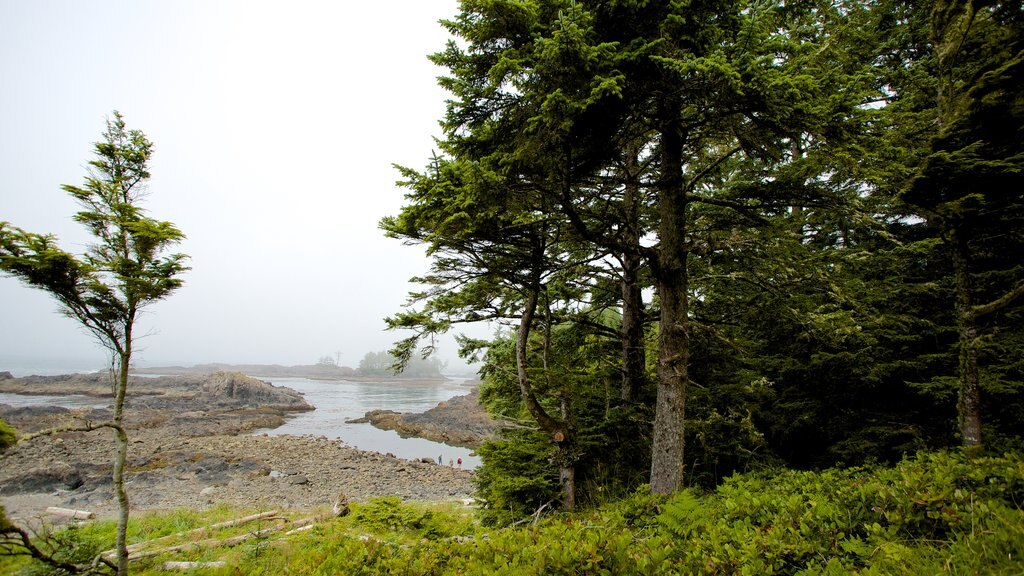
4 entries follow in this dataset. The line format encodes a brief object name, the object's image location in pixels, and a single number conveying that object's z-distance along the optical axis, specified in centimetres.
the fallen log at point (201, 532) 713
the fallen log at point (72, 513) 1185
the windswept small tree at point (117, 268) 498
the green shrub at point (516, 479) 677
